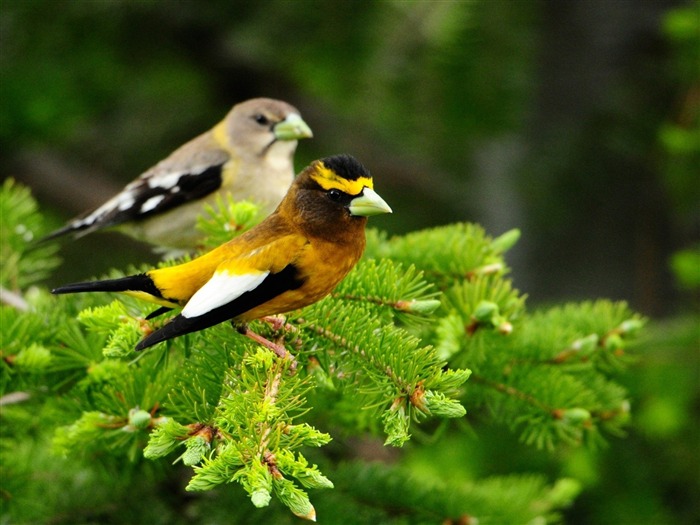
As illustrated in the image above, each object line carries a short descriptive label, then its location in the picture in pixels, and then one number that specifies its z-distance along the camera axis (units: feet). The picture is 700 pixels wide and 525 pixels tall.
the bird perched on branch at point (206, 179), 31.91
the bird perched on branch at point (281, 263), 18.07
